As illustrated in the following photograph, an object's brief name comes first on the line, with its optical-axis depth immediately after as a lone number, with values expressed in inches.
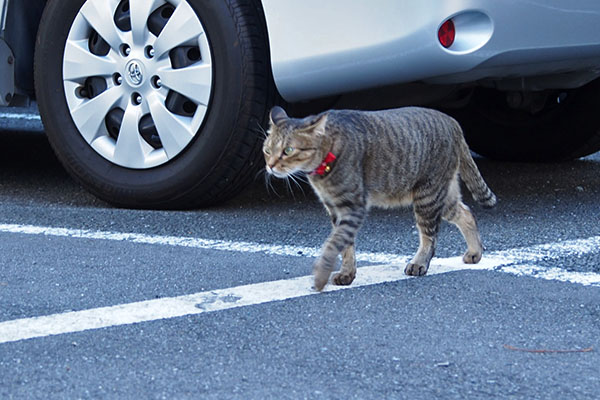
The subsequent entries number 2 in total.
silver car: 281.1
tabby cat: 246.9
